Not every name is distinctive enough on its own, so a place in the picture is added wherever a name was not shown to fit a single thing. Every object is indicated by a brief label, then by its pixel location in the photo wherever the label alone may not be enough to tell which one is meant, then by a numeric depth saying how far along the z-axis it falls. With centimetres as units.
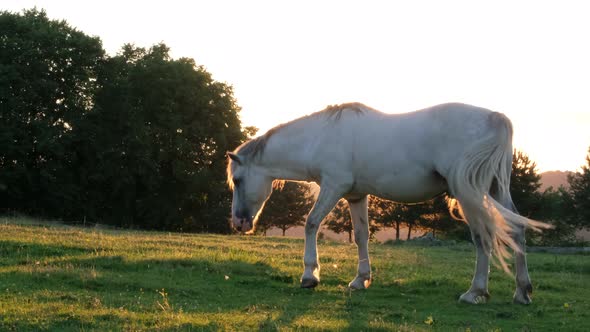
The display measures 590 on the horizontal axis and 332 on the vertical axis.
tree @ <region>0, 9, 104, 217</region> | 3625
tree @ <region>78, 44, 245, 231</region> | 4044
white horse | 848
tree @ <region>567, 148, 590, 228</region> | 4994
